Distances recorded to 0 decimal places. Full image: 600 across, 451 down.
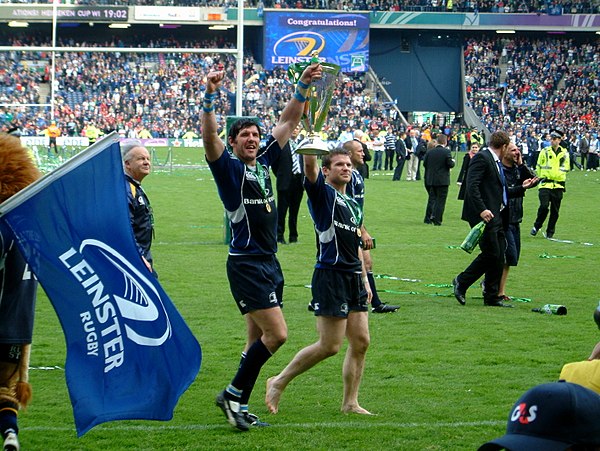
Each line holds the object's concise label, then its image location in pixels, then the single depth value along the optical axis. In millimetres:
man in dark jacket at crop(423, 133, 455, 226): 21688
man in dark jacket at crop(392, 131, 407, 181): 35406
